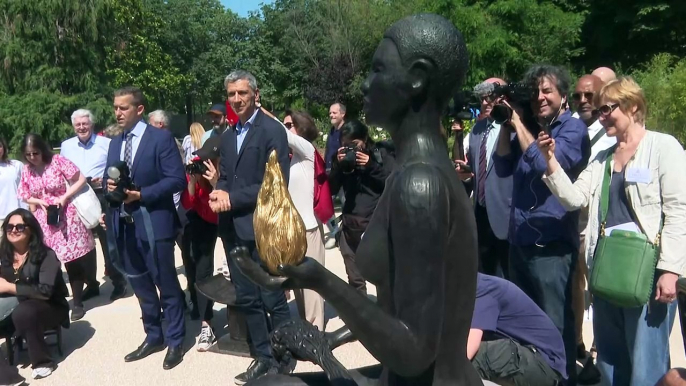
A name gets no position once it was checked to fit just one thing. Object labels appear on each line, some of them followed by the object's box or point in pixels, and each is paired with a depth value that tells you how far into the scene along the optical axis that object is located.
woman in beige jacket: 3.28
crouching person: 3.20
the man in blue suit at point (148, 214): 5.17
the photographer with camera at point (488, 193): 4.51
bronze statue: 1.43
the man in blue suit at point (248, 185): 4.54
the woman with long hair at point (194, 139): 6.92
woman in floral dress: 6.41
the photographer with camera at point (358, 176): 5.85
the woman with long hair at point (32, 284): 5.18
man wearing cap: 6.97
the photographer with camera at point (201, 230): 5.63
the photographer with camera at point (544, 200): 3.88
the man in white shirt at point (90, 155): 7.08
